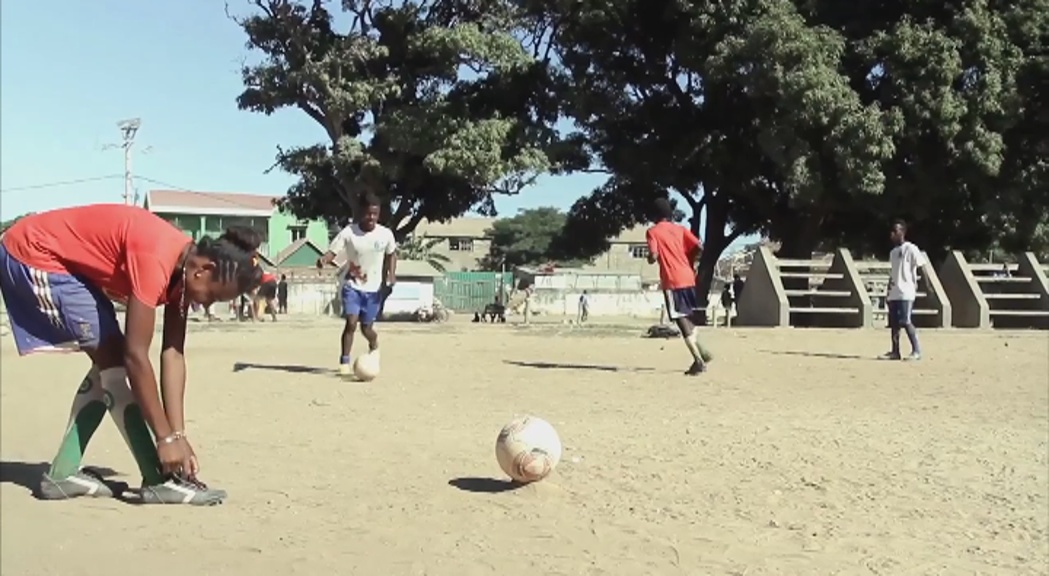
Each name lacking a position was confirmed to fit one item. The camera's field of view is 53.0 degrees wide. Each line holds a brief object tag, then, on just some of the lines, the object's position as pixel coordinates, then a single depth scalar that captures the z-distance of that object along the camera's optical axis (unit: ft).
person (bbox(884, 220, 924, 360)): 42.68
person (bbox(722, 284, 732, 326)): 86.62
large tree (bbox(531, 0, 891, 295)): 71.46
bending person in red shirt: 15.33
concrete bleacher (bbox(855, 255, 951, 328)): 64.34
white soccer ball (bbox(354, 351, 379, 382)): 32.99
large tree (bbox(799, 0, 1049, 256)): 72.13
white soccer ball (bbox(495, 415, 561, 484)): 17.66
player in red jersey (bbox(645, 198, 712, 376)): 36.27
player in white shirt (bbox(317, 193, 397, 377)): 34.17
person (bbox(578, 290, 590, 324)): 128.54
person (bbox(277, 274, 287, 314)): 133.59
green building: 66.64
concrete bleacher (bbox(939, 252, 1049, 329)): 66.04
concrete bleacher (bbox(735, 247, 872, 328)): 63.82
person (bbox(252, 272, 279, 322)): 96.57
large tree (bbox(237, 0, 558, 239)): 91.61
